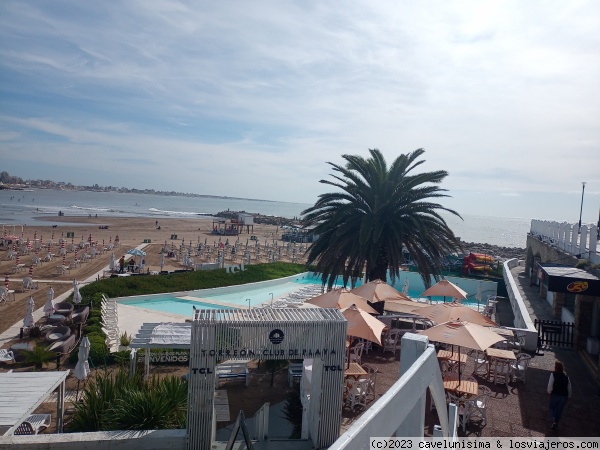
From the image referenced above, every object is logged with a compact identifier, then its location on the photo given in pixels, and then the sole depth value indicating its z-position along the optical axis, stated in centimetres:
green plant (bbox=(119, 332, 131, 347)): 1499
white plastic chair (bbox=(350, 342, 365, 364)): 1197
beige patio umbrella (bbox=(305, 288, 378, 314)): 1273
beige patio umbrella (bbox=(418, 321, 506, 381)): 919
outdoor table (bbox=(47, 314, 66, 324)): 1700
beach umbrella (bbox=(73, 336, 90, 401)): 1082
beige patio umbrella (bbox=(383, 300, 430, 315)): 1726
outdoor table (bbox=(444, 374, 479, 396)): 899
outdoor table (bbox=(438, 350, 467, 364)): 1140
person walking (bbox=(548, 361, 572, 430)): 816
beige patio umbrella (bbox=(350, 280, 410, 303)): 1426
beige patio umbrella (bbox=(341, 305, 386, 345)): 1041
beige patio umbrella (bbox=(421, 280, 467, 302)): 1580
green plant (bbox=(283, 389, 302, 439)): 905
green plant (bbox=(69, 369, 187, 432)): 787
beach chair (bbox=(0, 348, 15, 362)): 1300
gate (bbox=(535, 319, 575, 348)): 1437
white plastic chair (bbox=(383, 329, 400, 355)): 1377
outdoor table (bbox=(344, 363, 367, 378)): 993
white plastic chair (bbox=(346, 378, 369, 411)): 953
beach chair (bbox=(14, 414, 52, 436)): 832
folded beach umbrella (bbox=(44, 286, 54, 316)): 1820
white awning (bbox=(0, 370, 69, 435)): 688
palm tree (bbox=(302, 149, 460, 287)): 1736
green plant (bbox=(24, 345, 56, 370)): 1294
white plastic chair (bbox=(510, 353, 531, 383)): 1109
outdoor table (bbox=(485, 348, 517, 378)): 1084
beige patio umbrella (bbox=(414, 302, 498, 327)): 1136
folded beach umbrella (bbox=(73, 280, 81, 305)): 1952
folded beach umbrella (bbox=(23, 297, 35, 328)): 1610
